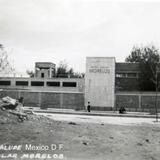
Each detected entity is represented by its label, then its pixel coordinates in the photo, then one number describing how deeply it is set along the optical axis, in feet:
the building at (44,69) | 242.58
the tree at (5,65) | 72.59
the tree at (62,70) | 289.04
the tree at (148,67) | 194.29
